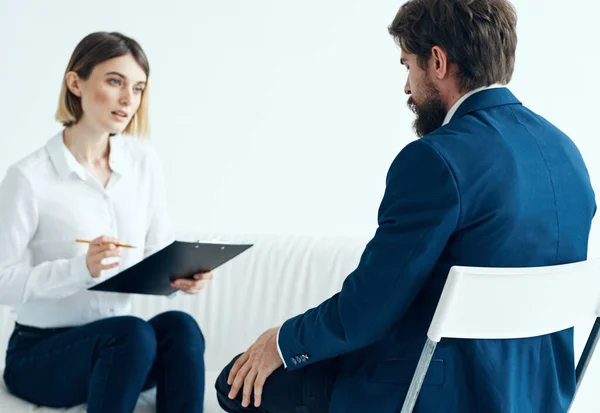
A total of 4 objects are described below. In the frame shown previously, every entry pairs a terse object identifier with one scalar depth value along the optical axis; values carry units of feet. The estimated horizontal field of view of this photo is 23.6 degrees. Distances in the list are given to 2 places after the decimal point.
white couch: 11.76
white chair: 7.73
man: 7.92
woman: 9.90
